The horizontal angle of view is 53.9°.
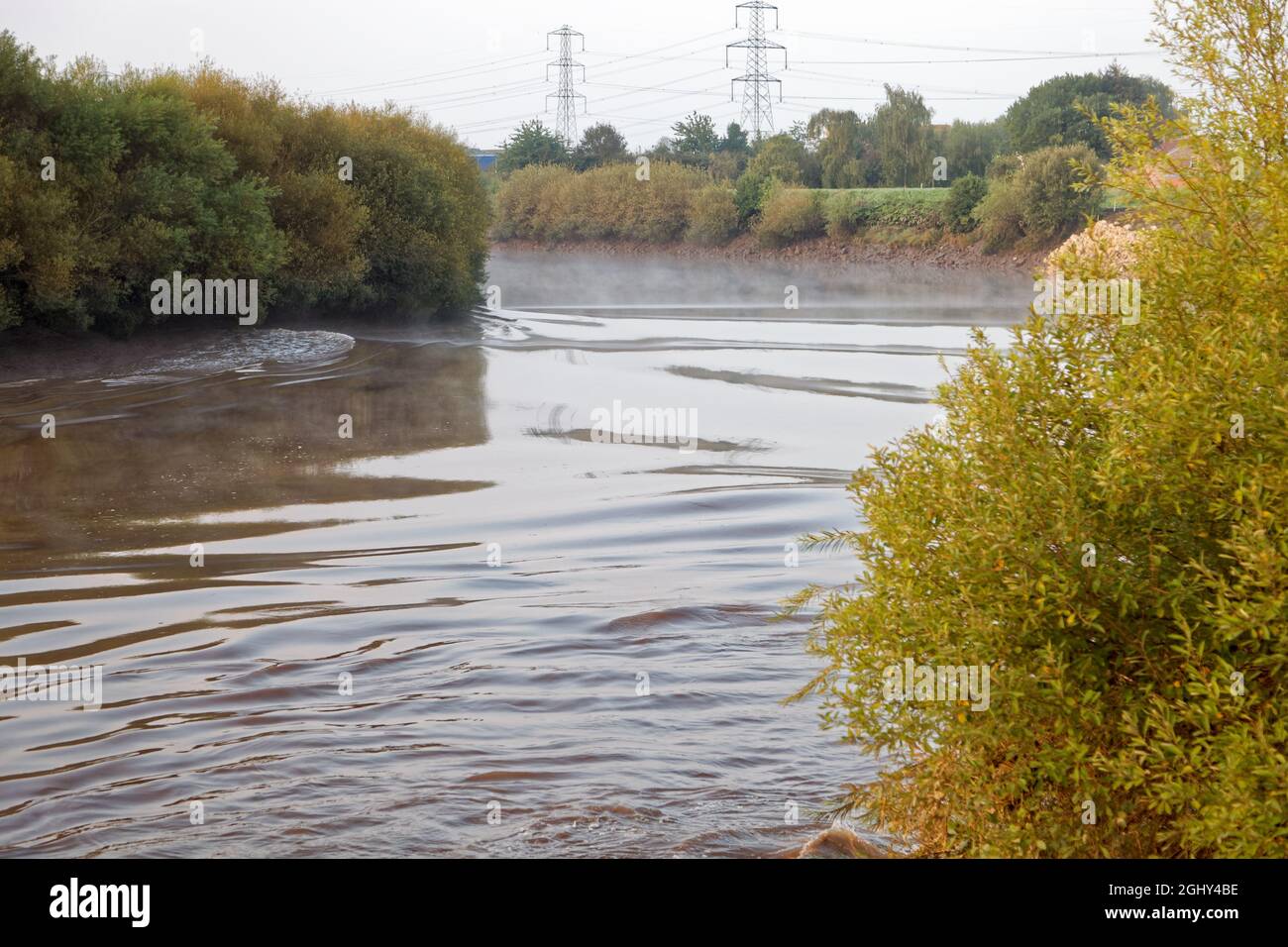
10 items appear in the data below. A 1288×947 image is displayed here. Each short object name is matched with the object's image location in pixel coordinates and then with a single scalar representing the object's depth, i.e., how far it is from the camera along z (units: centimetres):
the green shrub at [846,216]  6131
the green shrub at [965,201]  5659
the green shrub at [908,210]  5888
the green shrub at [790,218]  6178
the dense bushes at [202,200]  2372
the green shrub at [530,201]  6781
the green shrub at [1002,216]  5269
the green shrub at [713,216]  6419
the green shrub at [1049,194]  5053
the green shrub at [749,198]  6500
